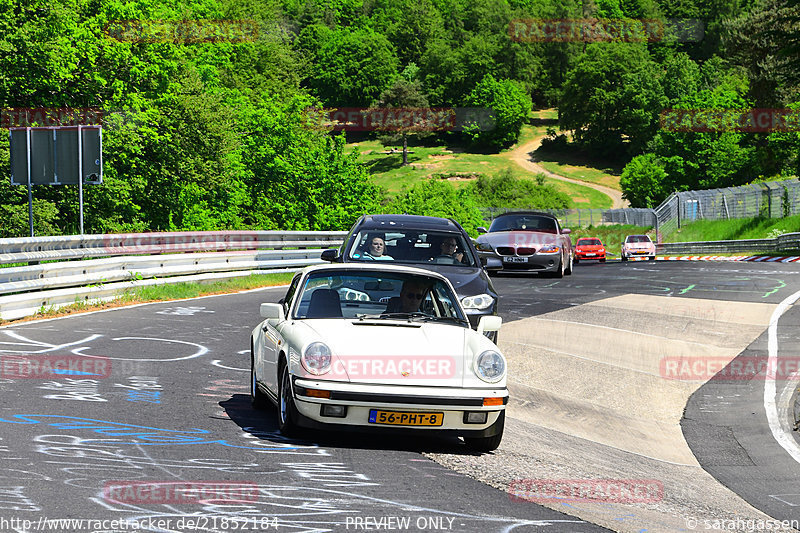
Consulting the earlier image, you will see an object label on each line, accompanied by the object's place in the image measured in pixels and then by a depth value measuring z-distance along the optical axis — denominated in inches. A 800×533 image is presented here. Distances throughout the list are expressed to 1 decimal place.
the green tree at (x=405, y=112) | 6053.2
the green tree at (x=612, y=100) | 6097.4
